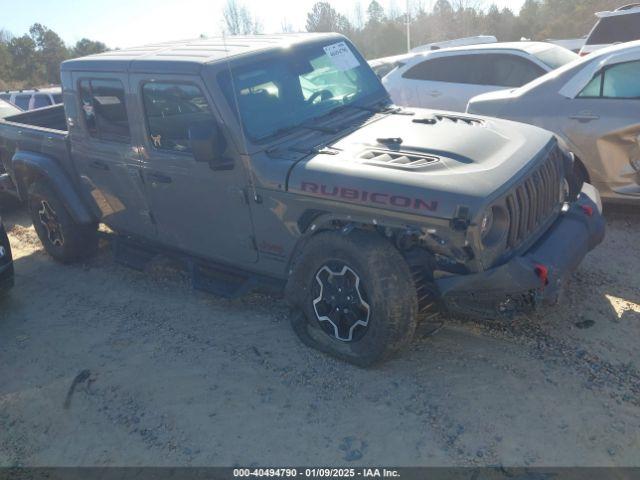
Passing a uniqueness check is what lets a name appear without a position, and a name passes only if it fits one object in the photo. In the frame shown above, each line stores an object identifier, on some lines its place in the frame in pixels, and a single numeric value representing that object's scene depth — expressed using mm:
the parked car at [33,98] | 12055
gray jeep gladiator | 3270
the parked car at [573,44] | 12478
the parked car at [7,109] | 8673
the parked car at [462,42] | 12163
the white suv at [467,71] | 7539
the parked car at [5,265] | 5078
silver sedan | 5129
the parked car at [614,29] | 9492
